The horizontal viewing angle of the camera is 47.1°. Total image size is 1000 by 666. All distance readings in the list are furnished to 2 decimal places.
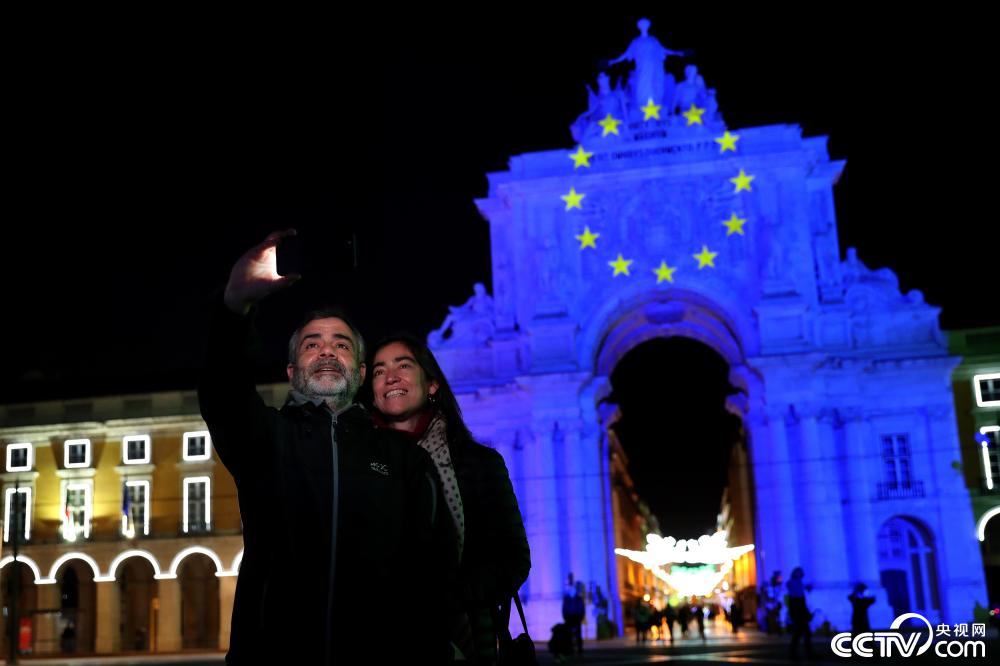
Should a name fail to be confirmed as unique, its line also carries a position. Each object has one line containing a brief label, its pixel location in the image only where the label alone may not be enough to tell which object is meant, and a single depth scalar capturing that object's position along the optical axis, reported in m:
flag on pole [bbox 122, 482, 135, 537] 51.38
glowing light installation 49.75
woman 6.07
